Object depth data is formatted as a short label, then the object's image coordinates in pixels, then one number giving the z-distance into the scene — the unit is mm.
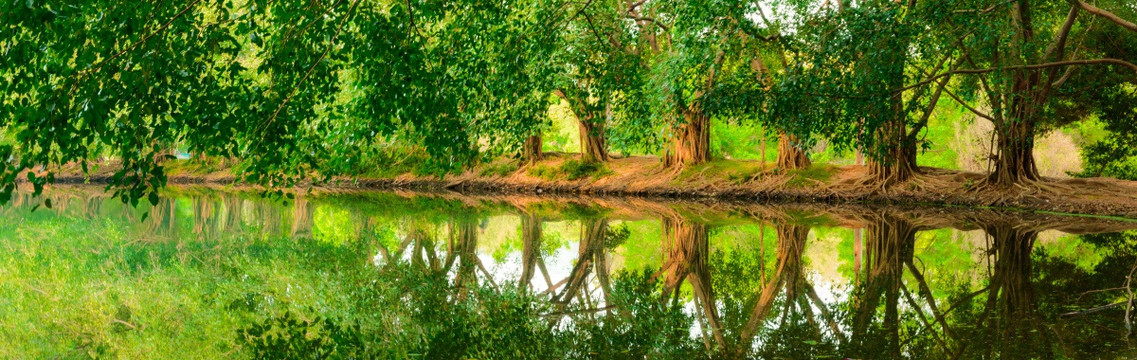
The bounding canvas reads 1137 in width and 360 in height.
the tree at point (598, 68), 11945
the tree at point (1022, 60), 14672
